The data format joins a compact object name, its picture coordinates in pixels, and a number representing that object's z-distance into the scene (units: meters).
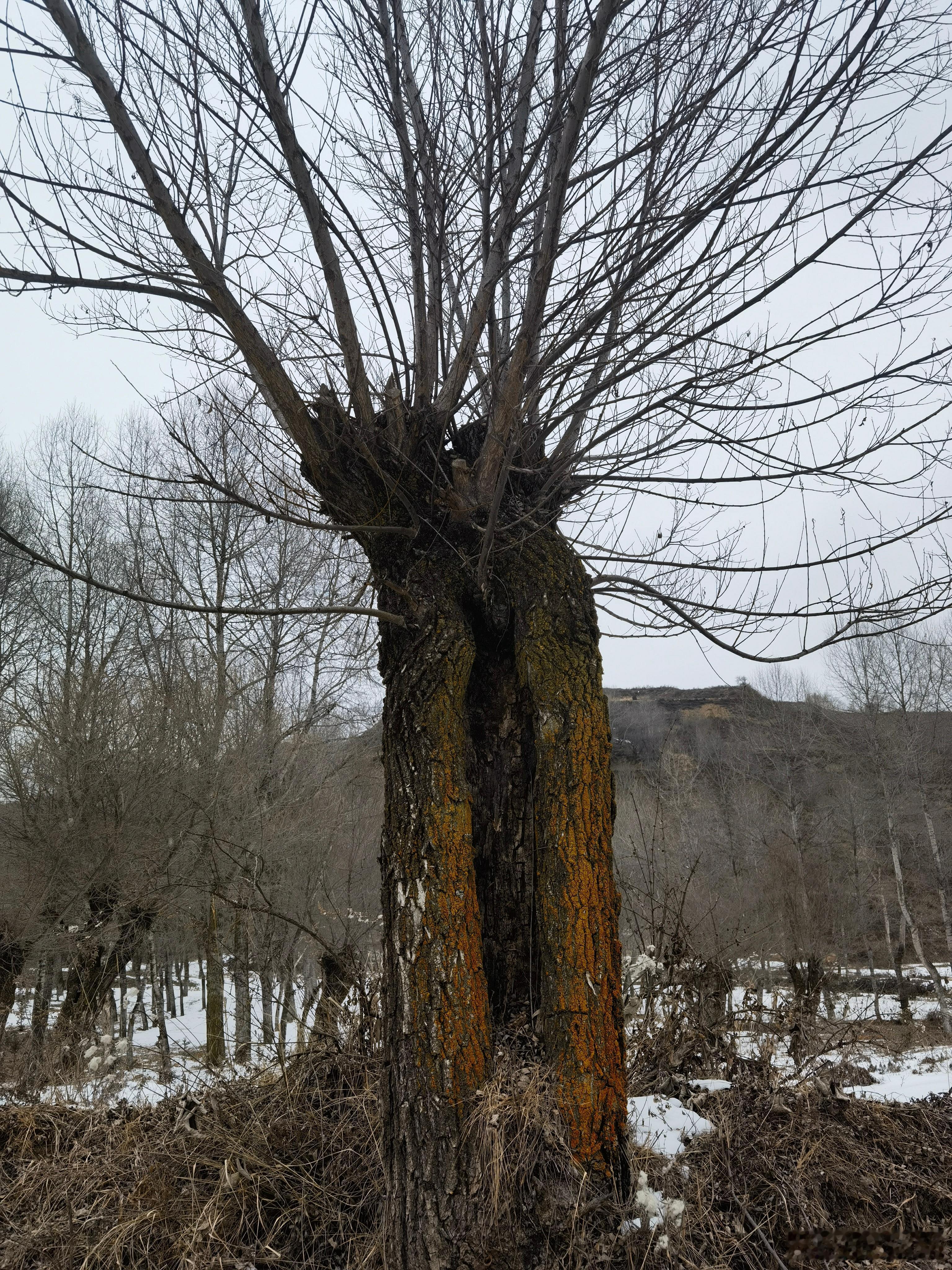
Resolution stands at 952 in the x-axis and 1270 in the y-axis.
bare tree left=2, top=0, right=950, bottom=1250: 2.66
